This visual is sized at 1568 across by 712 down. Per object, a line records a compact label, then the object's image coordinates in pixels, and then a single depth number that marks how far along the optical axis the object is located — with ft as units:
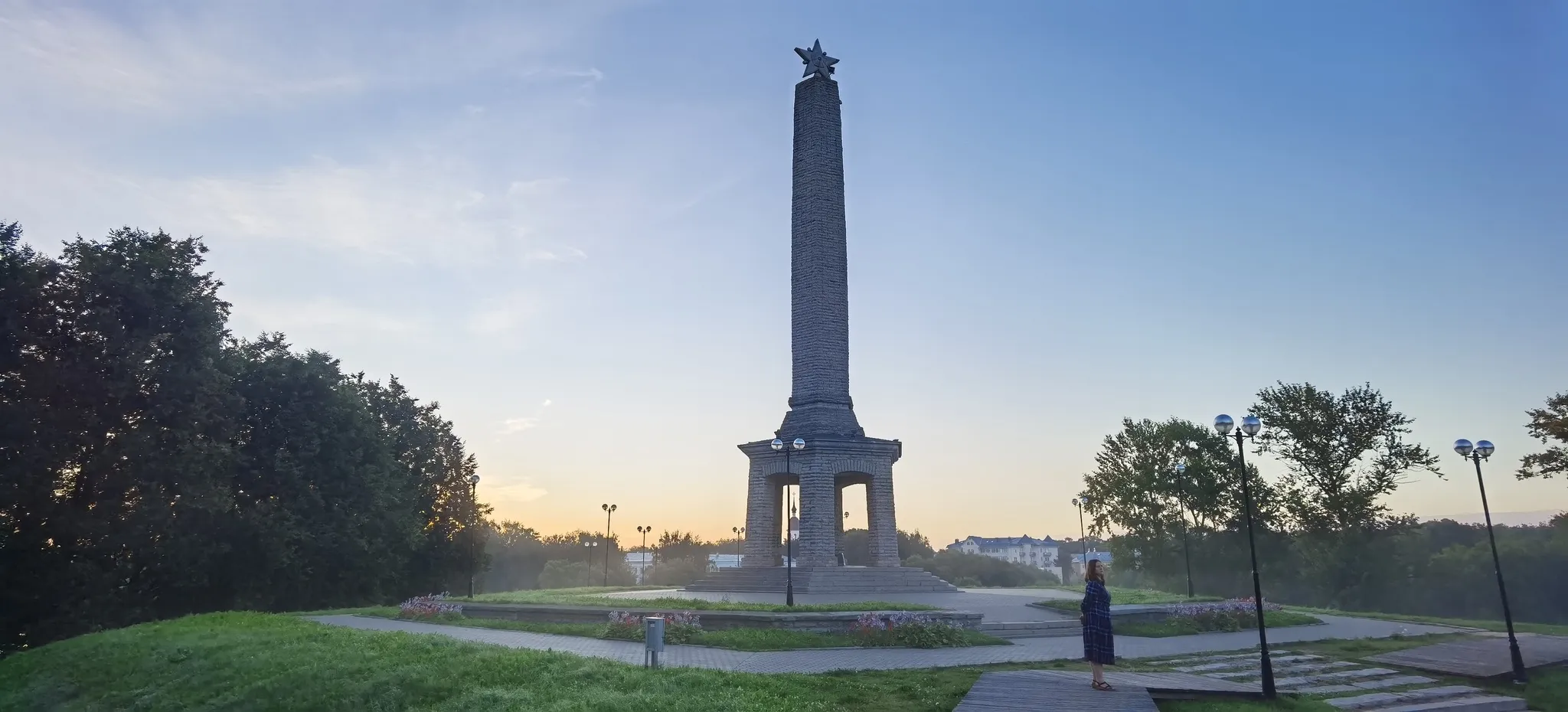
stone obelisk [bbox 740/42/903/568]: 115.85
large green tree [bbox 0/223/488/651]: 87.20
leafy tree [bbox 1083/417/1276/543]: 169.58
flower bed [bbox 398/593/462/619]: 84.38
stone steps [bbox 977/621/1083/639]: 71.36
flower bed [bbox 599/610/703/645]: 61.87
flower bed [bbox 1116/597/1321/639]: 74.23
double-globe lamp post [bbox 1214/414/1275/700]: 41.10
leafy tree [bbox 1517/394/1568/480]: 109.81
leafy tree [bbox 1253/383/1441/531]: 144.05
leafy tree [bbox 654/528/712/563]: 306.55
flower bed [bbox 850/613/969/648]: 59.41
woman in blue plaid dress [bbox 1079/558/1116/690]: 36.86
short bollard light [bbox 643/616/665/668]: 45.55
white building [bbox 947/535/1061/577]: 571.69
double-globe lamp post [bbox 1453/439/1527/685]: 54.54
